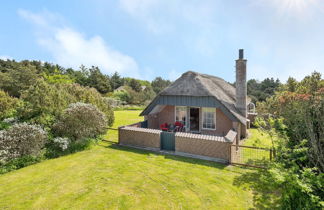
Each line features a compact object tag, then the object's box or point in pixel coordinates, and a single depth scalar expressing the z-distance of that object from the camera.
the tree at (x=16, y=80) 40.44
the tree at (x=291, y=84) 18.03
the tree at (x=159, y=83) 77.84
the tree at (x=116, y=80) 81.79
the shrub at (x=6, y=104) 16.15
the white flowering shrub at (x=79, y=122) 12.46
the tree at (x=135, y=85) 68.31
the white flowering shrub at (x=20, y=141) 9.56
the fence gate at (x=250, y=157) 10.12
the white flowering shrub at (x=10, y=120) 12.30
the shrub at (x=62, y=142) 11.53
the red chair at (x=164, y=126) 16.46
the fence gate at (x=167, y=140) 11.92
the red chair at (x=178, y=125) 16.09
